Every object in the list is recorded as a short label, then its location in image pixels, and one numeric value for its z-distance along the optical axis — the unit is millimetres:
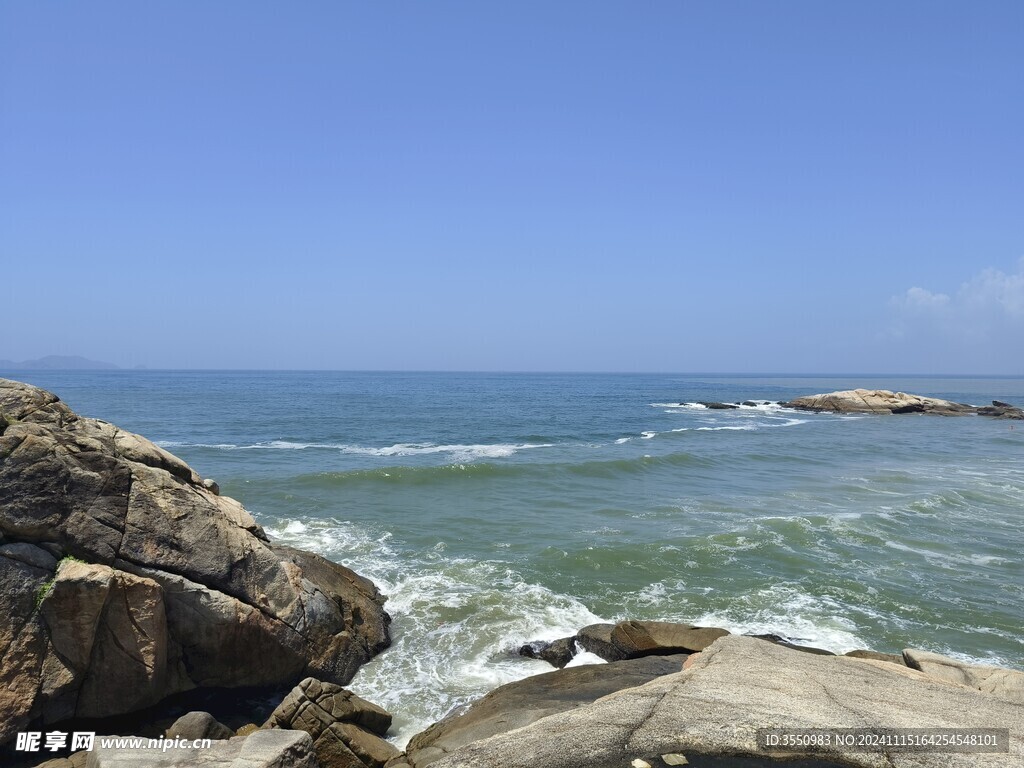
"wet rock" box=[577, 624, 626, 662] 11984
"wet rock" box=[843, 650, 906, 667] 10070
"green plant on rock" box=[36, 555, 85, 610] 9203
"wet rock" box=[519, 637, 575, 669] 12312
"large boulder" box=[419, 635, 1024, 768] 6105
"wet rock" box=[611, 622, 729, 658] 11359
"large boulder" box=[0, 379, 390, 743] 9227
